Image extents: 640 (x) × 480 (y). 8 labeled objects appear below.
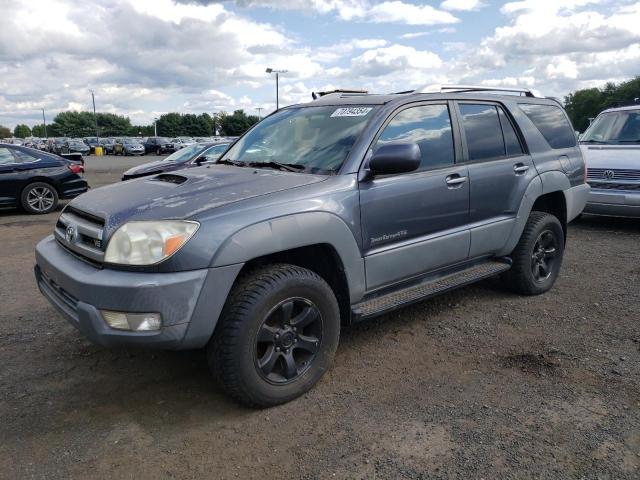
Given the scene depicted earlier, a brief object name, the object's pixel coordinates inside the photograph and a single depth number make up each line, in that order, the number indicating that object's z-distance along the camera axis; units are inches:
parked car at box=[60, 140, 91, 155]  1722.4
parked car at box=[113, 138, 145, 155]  1737.2
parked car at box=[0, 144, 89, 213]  390.0
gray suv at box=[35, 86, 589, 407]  105.0
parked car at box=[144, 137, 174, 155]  1694.1
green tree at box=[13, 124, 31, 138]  5684.1
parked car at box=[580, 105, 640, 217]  303.3
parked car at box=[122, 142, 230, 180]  430.9
